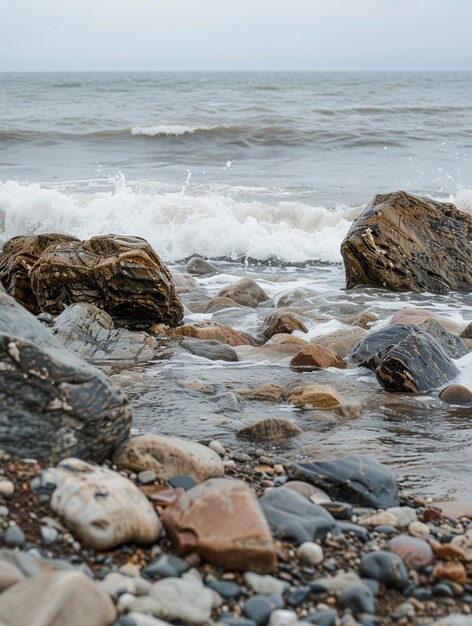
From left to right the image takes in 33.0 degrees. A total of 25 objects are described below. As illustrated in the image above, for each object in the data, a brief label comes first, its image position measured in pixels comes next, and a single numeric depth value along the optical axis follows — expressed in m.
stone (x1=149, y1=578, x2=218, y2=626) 2.41
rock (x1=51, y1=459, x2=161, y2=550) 2.75
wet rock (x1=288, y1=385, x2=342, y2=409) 5.18
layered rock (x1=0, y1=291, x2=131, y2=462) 3.19
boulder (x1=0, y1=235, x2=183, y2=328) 6.90
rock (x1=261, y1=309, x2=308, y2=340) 7.21
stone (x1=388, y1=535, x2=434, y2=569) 2.97
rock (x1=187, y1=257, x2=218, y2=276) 10.33
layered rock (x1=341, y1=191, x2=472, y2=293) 9.05
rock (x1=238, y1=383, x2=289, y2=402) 5.36
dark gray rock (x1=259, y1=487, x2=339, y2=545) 3.04
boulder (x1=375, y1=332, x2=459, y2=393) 5.70
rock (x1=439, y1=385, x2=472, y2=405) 5.50
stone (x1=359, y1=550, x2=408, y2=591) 2.79
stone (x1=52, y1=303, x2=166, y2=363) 6.23
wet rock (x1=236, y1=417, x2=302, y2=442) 4.50
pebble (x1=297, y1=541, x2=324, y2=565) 2.88
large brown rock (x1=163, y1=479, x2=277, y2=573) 2.74
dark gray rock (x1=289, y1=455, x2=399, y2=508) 3.54
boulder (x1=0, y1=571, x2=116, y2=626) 2.14
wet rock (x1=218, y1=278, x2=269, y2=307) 8.60
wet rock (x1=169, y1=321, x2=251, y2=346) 6.84
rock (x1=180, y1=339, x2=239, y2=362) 6.27
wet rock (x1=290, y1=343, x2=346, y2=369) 6.14
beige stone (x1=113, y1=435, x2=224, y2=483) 3.47
